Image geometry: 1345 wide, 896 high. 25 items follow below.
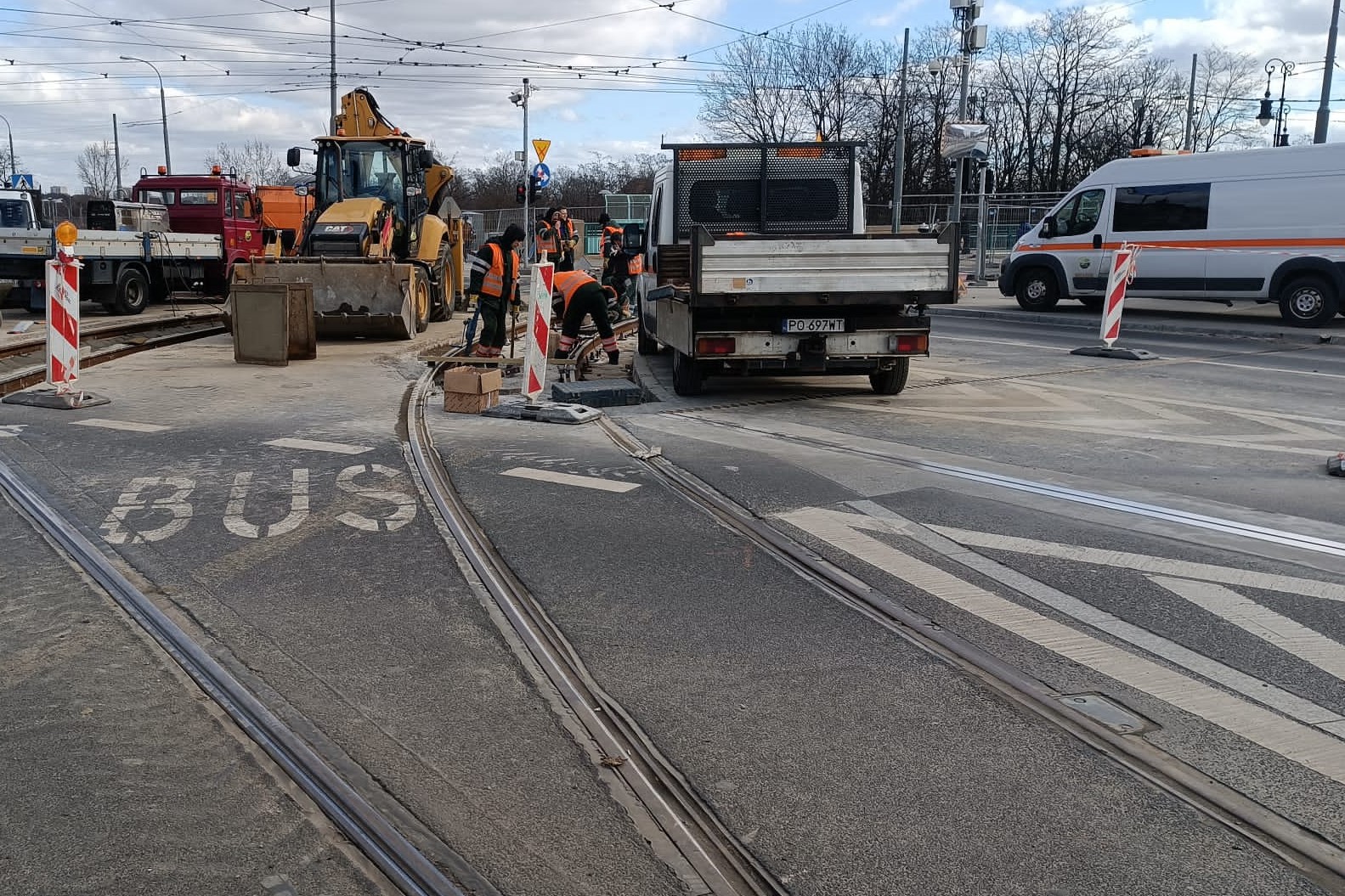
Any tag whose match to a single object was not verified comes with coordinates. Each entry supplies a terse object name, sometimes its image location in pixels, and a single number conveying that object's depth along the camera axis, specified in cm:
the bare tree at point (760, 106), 6116
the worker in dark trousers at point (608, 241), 2259
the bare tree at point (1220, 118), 6412
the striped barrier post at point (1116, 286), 1501
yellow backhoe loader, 1670
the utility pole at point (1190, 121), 5106
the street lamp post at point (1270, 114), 3394
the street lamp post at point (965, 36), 2622
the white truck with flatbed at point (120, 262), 2100
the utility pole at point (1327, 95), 2381
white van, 1825
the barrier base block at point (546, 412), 1044
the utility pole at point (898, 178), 3148
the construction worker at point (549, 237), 1973
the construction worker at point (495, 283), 1400
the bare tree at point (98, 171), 8100
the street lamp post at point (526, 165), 3022
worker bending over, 1382
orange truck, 3122
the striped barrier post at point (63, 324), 1102
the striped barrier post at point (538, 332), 1077
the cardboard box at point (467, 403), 1093
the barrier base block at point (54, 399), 1088
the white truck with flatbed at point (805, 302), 1094
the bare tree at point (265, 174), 7896
